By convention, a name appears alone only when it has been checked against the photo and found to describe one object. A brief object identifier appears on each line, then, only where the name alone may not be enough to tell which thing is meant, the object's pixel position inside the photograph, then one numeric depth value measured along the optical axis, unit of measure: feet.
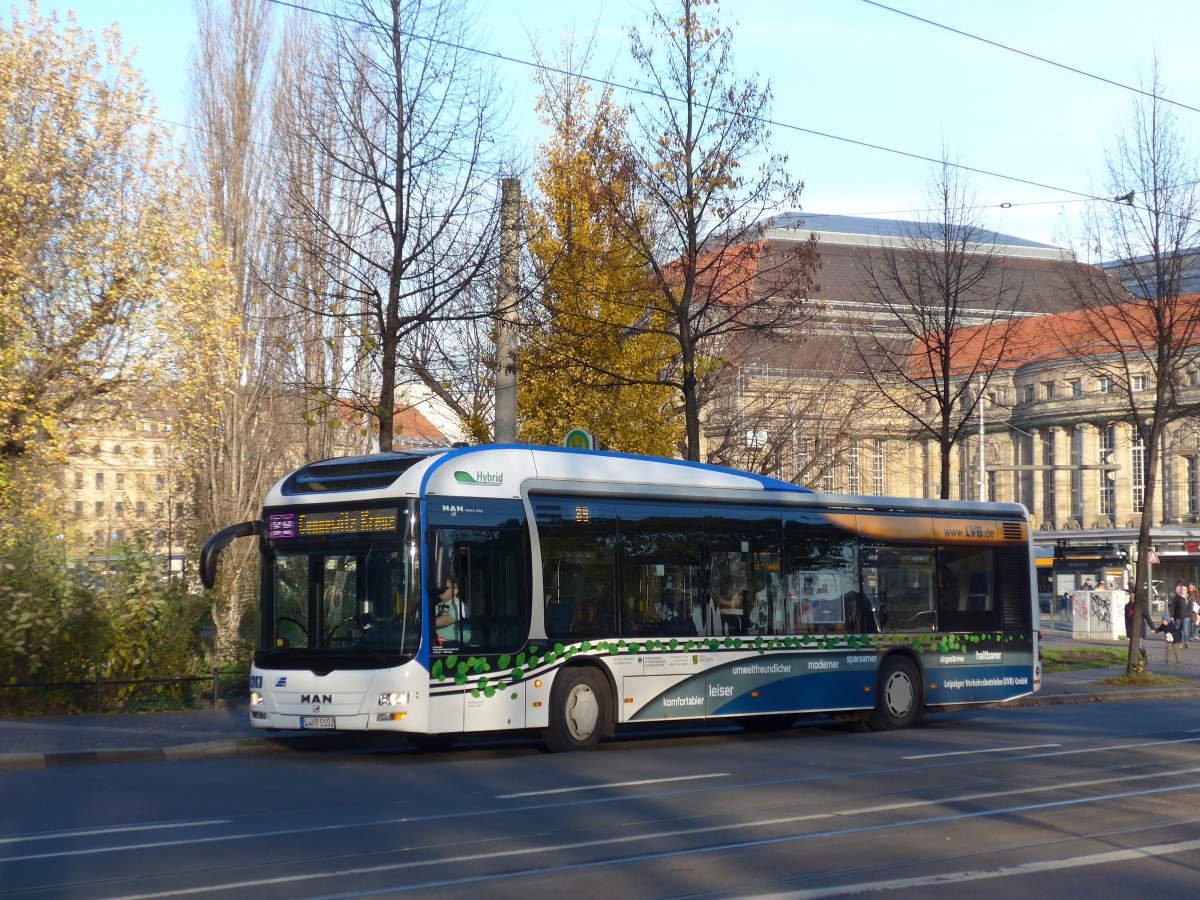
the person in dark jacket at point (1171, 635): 115.12
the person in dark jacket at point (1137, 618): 88.43
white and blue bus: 47.06
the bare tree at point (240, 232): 115.34
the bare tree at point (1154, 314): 86.99
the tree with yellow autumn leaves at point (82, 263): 70.74
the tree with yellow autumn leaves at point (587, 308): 73.51
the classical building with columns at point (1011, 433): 111.55
